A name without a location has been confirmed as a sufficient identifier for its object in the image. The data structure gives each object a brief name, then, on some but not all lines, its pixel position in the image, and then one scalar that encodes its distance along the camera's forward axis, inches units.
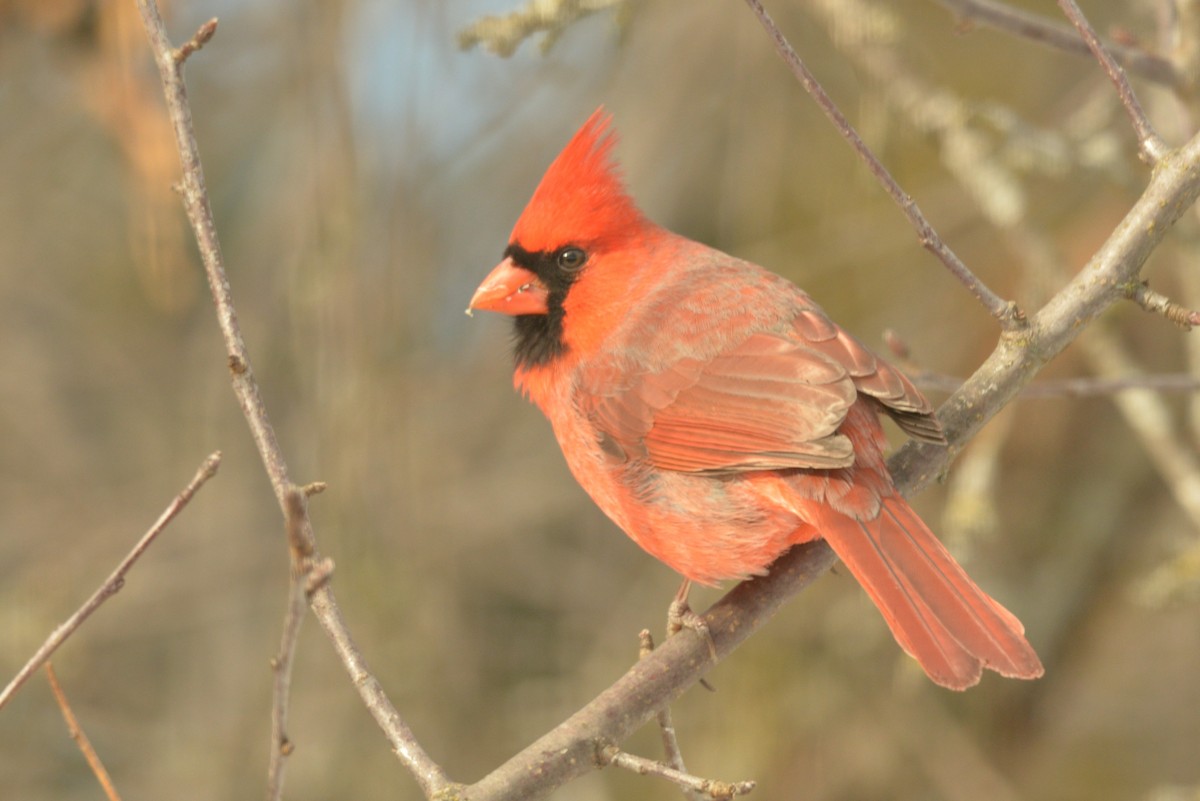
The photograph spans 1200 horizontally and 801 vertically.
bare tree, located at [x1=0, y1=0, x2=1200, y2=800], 178.4
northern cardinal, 180.6
